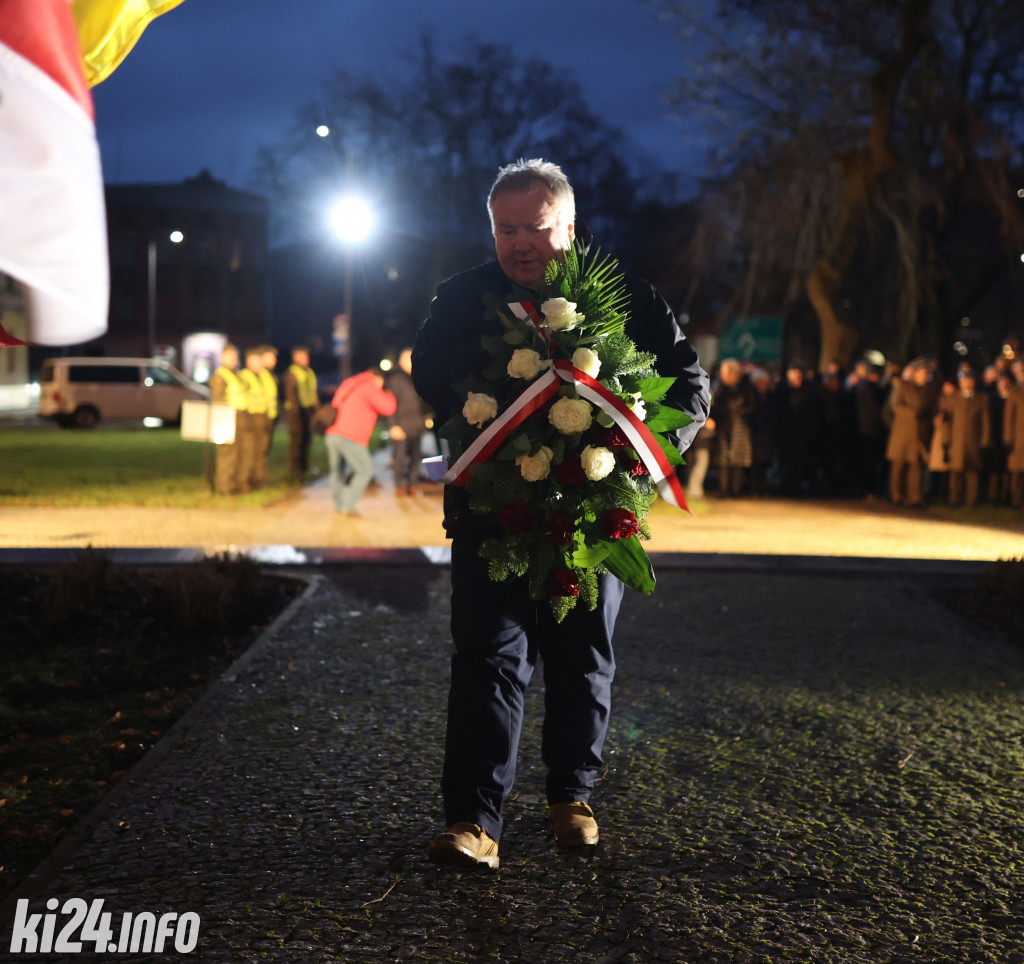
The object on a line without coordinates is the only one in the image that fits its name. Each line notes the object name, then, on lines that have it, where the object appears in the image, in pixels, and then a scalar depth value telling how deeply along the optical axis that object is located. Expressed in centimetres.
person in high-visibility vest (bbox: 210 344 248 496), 1555
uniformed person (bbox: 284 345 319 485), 1833
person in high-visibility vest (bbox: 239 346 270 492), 1600
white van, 3462
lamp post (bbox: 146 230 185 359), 5979
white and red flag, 275
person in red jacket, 1312
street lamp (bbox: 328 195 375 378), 2462
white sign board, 1516
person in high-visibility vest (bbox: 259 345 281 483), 1653
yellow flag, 356
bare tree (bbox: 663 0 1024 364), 2067
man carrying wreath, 375
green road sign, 2227
